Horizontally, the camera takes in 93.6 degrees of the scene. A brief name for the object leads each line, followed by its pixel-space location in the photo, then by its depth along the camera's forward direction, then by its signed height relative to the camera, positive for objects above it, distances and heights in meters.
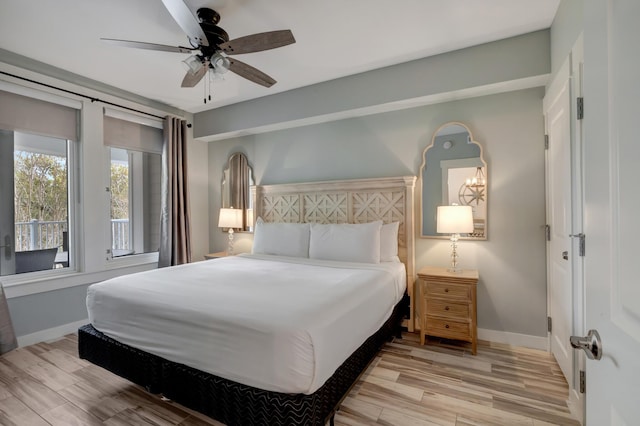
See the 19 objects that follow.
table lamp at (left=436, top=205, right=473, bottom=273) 2.79 -0.10
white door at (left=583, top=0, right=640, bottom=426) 0.55 +0.01
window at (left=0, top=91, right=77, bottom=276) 2.96 +0.32
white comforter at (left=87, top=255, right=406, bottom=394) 1.44 -0.60
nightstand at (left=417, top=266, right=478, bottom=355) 2.64 -0.86
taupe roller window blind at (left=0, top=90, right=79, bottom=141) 2.86 +0.99
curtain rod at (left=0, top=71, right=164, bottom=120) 2.85 +1.30
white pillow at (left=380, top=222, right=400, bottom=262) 3.10 -0.34
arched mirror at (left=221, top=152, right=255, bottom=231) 4.46 +0.41
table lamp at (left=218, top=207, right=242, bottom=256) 4.27 -0.09
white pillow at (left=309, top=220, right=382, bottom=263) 3.04 -0.33
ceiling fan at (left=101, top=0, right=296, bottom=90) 1.98 +1.17
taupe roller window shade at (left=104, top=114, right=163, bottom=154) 3.65 +1.00
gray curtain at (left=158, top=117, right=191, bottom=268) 4.02 +0.13
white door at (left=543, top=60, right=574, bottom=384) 2.04 -0.05
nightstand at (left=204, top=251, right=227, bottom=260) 4.22 -0.61
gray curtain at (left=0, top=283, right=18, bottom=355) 2.69 -1.05
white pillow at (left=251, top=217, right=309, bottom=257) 3.45 -0.33
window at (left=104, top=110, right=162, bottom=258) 3.75 +0.42
